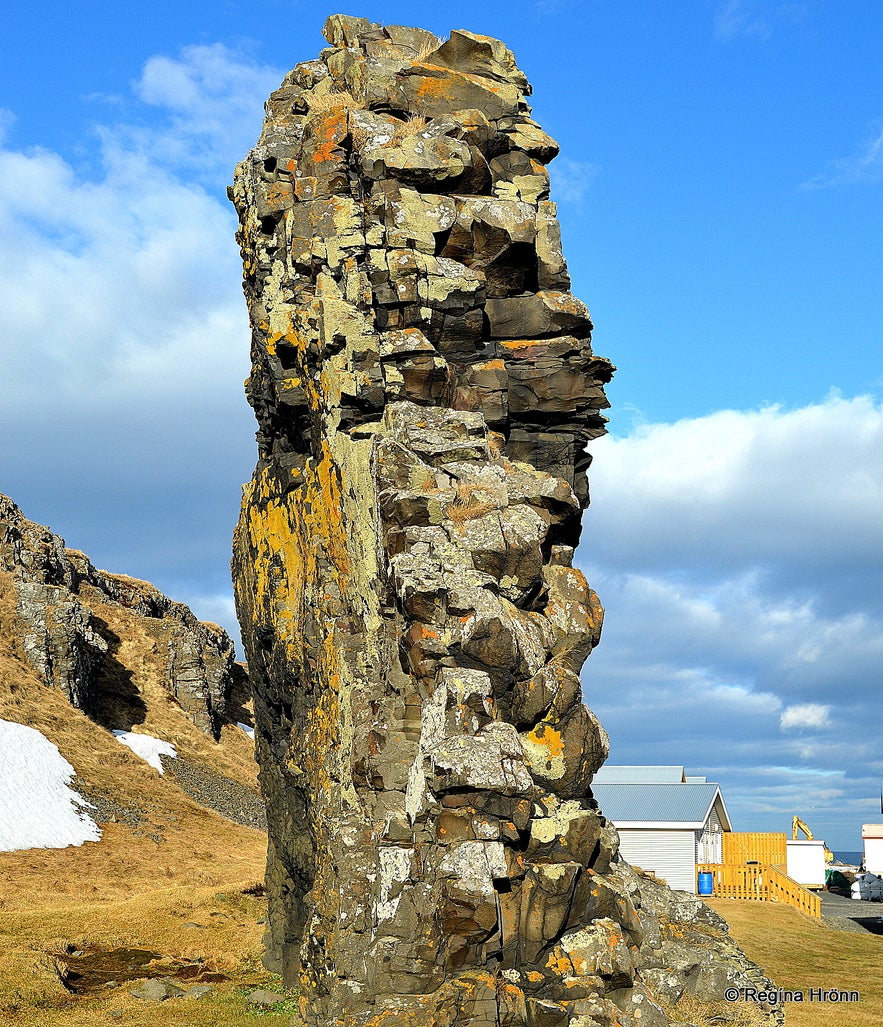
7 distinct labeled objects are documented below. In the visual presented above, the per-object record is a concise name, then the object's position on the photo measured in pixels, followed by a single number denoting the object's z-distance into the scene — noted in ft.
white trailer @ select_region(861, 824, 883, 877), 270.46
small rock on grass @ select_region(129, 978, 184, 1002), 78.23
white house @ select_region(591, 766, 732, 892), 182.91
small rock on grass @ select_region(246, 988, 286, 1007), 76.13
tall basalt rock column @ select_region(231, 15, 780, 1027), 51.19
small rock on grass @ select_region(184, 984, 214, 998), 78.54
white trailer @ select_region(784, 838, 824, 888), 243.81
